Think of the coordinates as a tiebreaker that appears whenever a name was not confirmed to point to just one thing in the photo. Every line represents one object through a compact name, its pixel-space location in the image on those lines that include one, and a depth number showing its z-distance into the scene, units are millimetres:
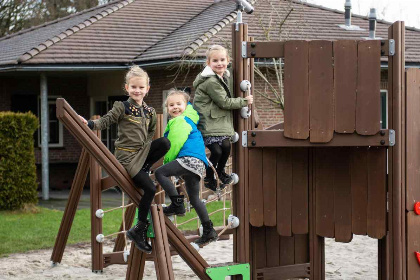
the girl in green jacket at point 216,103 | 7577
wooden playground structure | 7346
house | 23252
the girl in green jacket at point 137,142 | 7470
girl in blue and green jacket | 7532
